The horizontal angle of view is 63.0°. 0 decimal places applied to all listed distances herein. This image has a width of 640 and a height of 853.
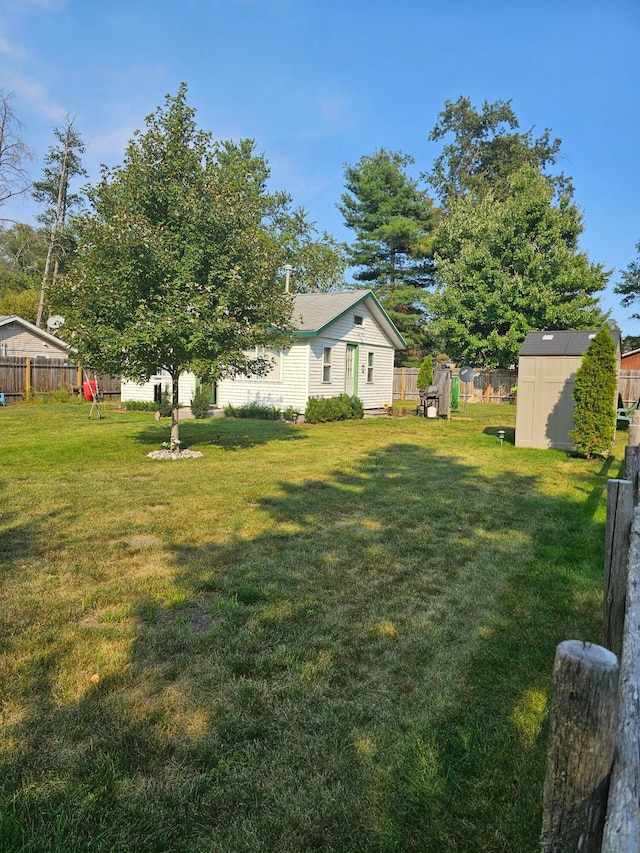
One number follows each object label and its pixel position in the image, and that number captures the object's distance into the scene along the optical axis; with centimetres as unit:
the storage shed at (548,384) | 1028
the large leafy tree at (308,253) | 3578
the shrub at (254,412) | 1642
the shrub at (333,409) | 1547
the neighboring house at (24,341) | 2355
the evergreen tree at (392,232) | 3409
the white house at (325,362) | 1611
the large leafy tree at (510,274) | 2698
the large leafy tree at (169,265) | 792
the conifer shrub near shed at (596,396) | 928
